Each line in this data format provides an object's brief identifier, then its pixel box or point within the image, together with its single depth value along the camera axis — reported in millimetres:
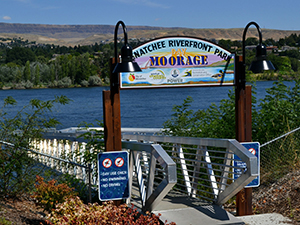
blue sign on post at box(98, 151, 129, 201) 6746
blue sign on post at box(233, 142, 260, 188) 6914
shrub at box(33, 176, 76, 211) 7086
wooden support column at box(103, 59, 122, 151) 6828
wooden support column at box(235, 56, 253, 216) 7098
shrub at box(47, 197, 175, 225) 5062
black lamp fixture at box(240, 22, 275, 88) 6543
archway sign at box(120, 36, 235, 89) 7113
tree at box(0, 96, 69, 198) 7371
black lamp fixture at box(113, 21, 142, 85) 6133
